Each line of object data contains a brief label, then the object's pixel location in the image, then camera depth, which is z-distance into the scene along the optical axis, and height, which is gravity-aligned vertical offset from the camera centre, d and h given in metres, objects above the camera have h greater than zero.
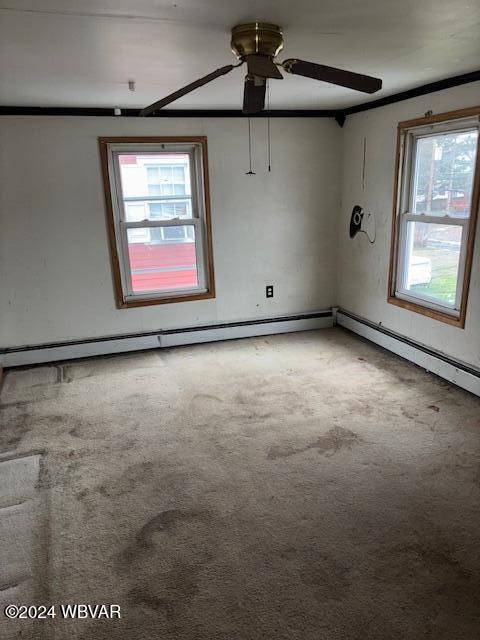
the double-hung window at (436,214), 3.29 -0.19
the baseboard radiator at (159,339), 4.26 -1.39
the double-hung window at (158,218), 4.21 -0.20
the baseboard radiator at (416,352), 3.46 -1.38
